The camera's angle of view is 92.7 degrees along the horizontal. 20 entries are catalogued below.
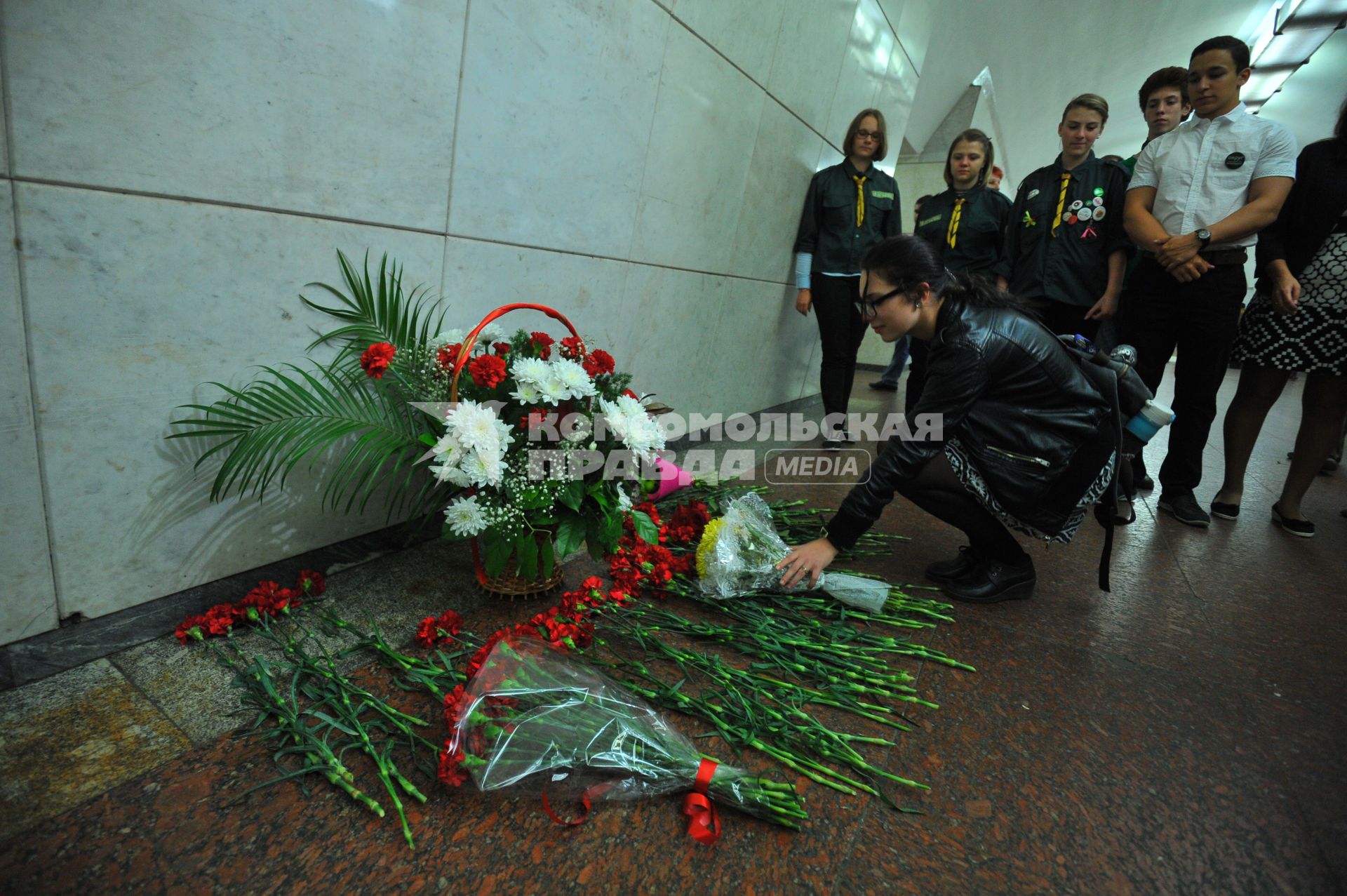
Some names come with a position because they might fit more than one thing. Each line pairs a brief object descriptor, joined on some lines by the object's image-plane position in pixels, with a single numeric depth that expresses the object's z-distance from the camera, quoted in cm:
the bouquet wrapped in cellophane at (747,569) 175
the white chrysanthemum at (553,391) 147
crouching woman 175
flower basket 164
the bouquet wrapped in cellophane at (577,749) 103
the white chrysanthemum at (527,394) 147
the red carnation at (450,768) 101
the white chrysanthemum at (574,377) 148
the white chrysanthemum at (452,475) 139
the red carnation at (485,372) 141
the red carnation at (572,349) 163
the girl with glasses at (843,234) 362
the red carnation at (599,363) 162
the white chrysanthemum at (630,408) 156
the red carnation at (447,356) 149
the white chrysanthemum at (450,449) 137
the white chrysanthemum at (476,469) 139
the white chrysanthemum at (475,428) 137
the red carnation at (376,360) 136
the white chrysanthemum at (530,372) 146
